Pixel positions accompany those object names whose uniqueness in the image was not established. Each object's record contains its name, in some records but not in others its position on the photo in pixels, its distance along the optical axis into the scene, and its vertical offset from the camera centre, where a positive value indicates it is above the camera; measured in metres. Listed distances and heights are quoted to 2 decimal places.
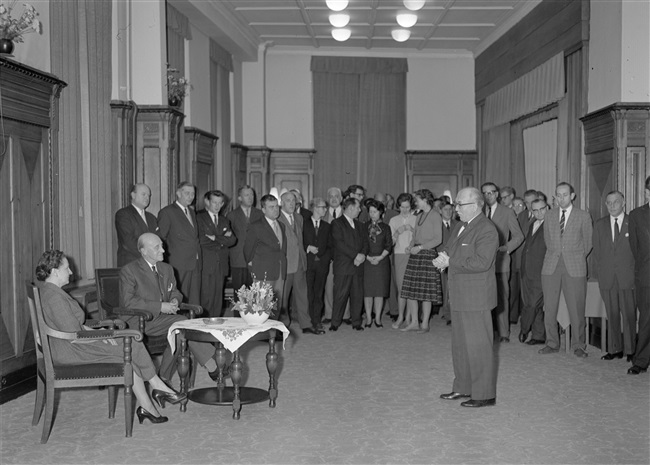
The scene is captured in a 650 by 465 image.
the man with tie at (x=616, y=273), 7.45 -0.63
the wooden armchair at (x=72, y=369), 4.88 -1.01
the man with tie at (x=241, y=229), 9.56 -0.25
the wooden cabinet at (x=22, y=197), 6.21 +0.09
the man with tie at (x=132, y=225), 7.62 -0.16
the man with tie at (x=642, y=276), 6.95 -0.61
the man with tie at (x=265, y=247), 8.67 -0.43
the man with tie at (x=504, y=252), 8.68 -0.49
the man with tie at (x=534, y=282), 8.48 -0.81
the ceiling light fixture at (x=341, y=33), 13.48 +2.98
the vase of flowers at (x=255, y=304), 5.68 -0.69
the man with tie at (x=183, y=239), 8.18 -0.32
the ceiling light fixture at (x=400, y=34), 13.54 +2.99
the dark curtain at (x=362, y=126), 16.53 +1.72
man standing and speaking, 5.66 -0.58
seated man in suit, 6.05 -0.67
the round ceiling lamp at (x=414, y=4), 11.26 +2.93
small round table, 5.47 -1.03
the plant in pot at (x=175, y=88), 10.41 +1.59
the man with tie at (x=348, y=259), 9.60 -0.63
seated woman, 4.99 -0.88
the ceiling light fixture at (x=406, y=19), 12.33 +2.96
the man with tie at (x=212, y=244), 8.75 -0.40
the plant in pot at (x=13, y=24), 6.03 +1.45
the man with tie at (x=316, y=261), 9.68 -0.66
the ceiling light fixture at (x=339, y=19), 12.64 +3.03
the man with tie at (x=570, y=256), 7.82 -0.49
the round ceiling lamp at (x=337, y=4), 11.12 +2.89
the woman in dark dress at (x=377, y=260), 9.80 -0.65
